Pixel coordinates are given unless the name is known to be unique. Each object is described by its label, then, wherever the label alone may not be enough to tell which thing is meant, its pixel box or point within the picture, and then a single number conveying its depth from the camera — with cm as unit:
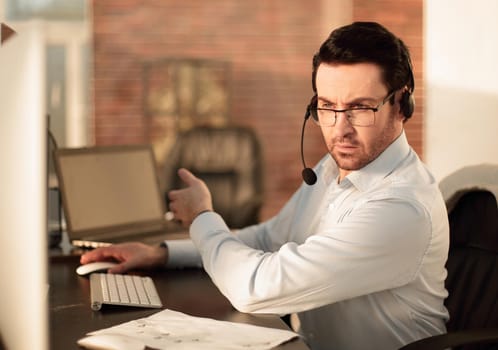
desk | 265
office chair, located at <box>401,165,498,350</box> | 287
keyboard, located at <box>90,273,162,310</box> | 276
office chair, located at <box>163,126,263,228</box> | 620
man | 268
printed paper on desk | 253
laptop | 331
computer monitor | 179
